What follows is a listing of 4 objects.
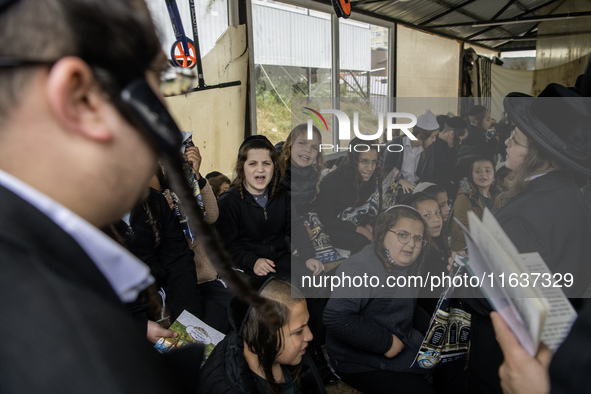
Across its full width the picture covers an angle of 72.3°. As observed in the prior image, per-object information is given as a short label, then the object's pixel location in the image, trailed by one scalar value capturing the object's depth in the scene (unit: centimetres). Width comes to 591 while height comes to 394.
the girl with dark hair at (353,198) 240
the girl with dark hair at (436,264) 200
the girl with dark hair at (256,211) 268
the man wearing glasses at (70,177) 32
